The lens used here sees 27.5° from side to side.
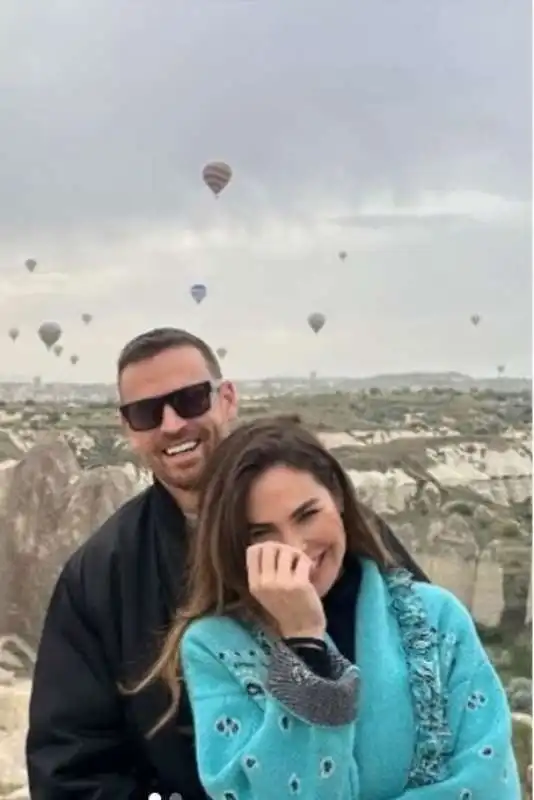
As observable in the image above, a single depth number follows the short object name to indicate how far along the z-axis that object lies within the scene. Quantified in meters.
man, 1.20
